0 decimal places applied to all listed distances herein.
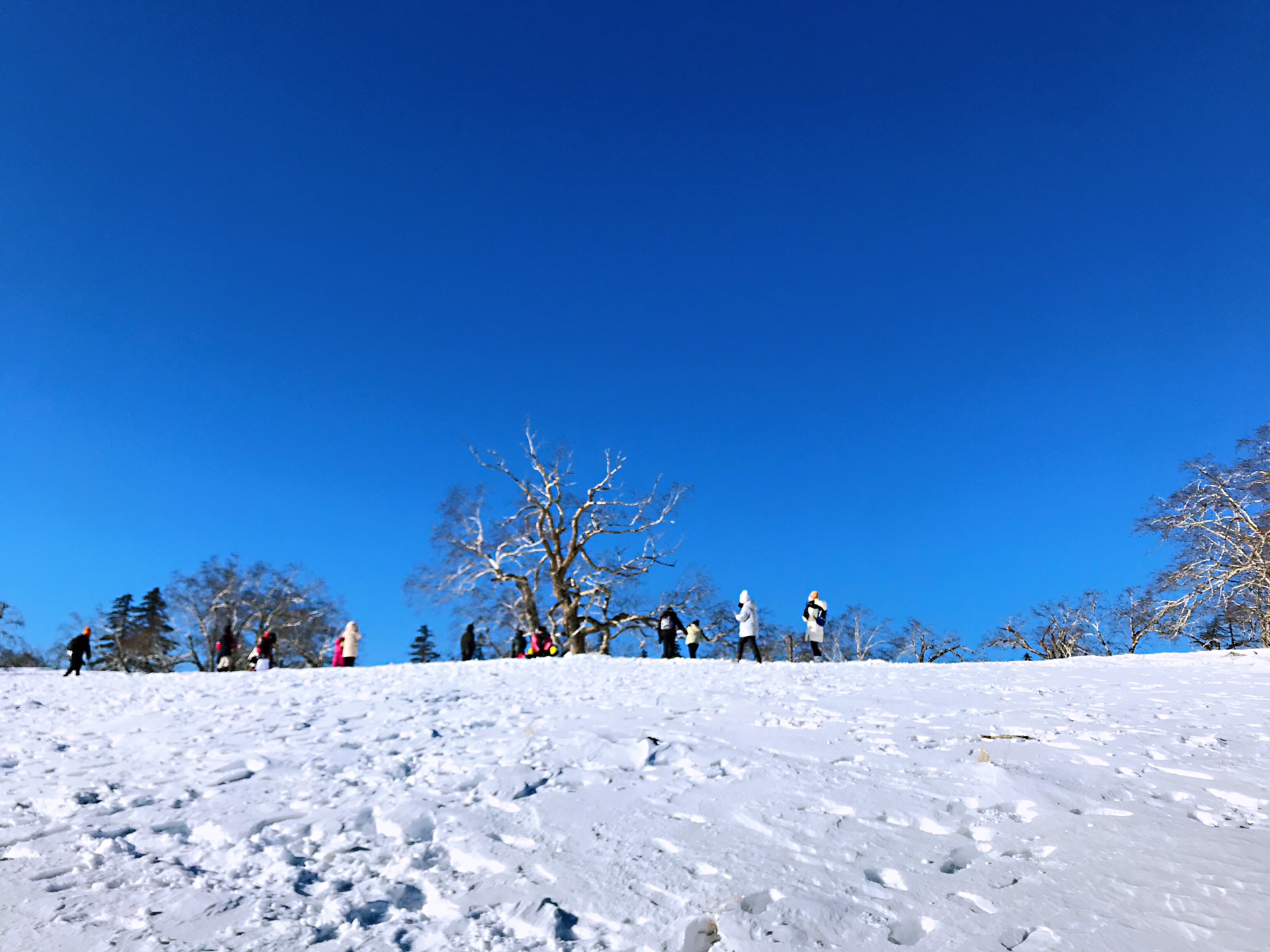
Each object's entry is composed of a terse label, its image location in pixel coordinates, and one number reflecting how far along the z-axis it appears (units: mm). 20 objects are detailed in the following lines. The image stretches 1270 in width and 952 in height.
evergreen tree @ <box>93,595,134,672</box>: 48125
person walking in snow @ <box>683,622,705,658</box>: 21359
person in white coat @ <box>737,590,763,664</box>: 16844
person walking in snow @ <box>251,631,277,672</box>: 20688
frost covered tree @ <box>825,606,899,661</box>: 39531
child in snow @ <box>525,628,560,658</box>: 23281
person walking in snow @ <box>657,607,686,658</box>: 20139
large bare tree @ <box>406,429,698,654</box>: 27828
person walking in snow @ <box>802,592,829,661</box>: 16891
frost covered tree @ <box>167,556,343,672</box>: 38000
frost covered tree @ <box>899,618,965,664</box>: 34000
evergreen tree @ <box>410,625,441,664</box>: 76625
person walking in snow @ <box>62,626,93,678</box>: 19953
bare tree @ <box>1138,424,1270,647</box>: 18547
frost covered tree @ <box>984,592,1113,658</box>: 29906
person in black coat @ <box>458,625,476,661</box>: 22547
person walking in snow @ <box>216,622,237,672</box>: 22781
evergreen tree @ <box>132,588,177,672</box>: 42812
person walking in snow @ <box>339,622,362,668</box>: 20109
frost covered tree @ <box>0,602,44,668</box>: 44156
